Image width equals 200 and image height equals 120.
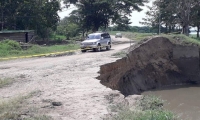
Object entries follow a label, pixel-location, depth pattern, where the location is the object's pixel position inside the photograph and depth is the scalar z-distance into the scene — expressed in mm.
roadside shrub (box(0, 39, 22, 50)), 29977
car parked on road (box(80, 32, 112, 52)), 32062
